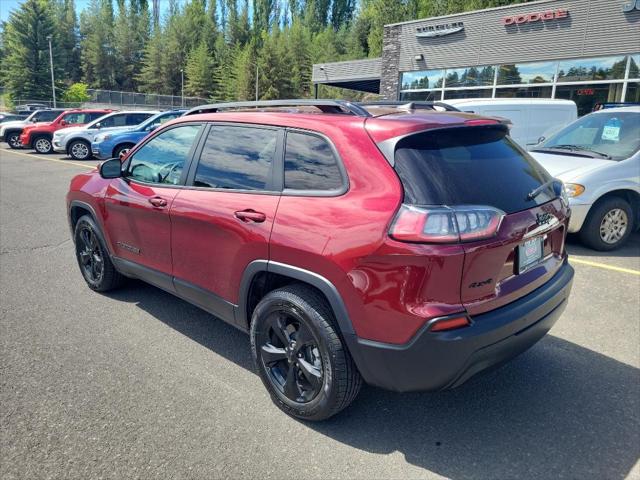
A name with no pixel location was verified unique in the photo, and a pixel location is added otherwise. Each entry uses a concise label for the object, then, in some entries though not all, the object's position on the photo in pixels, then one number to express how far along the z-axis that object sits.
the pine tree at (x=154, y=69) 81.56
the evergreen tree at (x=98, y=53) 83.31
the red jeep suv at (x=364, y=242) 2.31
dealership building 16.50
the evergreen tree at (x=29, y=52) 53.78
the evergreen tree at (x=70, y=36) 84.31
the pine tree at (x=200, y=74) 77.06
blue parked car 15.45
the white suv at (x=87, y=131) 17.09
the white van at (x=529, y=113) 9.85
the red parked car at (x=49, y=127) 19.16
